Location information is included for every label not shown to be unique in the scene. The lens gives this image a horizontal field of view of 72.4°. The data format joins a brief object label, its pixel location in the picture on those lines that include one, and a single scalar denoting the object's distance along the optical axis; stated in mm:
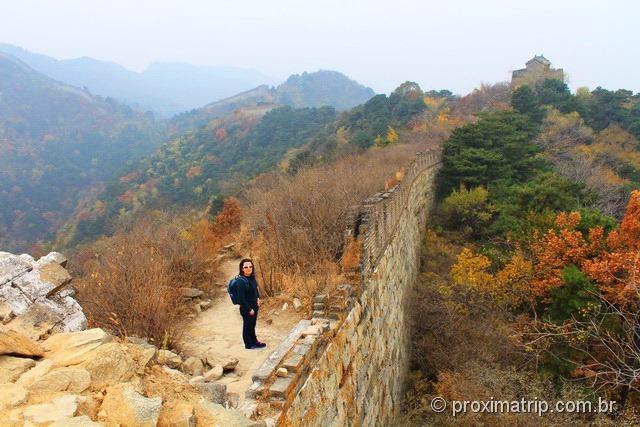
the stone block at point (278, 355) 3518
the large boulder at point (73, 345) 2824
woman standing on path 4869
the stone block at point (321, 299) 5047
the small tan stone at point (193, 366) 4490
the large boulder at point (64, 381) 2449
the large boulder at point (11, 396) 2264
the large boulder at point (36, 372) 2533
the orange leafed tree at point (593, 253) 9469
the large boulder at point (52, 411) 2150
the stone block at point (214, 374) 4352
